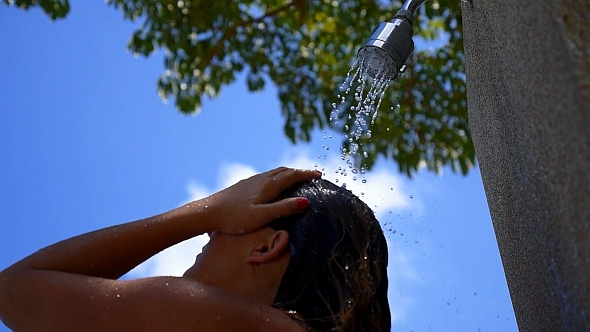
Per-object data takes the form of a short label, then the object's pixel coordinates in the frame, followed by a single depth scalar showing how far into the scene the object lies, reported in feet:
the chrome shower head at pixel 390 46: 8.50
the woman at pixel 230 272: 5.83
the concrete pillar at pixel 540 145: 4.34
